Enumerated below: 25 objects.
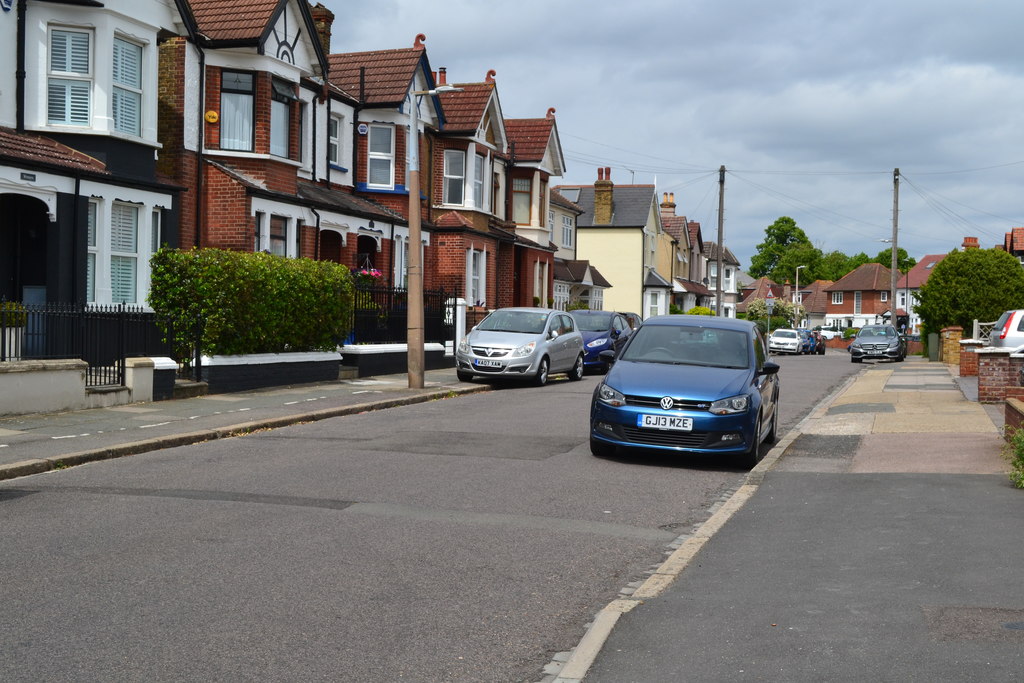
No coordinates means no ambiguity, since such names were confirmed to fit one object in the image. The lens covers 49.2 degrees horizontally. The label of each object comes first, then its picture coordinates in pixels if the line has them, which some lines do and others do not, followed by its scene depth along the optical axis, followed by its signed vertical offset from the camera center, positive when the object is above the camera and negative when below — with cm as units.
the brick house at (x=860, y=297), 11656 +342
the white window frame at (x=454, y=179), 3675 +465
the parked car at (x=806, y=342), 5765 -72
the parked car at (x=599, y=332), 2853 -22
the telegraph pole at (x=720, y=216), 5173 +513
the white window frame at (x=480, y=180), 3738 +472
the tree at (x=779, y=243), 14338 +1088
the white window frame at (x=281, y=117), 2619 +470
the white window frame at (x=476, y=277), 3609 +144
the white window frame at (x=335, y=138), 3150 +510
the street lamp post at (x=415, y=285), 2073 +64
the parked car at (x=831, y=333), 10509 -41
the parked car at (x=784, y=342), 5528 -72
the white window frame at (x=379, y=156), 3353 +487
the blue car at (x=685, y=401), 1171 -80
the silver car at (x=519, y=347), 2277 -52
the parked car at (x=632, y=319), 3468 +16
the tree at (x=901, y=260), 14388 +917
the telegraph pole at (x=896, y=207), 5512 +607
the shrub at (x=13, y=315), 1398 -6
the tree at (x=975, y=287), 4206 +173
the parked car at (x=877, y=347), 4366 -66
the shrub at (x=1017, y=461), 977 -115
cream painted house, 7038 +541
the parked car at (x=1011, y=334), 2498 -3
